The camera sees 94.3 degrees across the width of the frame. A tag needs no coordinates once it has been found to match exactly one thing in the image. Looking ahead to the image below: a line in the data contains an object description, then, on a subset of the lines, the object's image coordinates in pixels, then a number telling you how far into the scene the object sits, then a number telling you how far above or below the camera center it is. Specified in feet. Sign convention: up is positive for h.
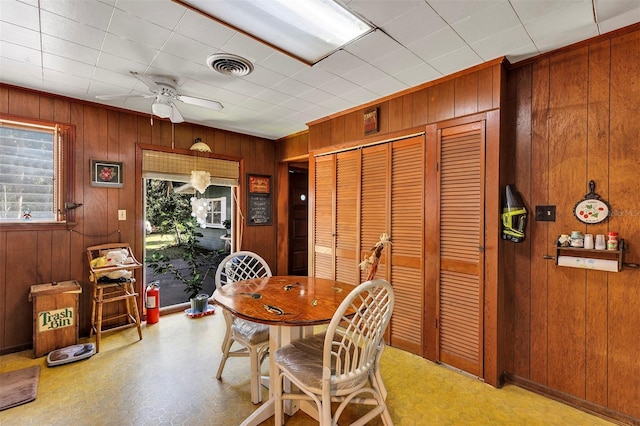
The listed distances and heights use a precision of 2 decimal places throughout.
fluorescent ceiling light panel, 5.37 +3.72
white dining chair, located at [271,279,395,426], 4.80 -2.80
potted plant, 12.42 -2.61
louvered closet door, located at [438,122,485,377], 7.80 -0.97
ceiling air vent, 7.16 +3.68
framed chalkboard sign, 14.83 +0.52
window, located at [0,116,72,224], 9.13 +1.23
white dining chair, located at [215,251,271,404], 6.74 -3.10
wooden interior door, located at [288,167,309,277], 16.60 -0.62
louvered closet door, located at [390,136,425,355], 9.07 -1.01
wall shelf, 6.24 -1.04
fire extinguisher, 11.46 -3.65
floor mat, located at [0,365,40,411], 6.72 -4.32
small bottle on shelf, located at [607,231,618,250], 6.23 -0.63
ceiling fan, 8.09 +3.32
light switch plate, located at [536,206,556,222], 7.22 -0.06
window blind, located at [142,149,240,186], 11.89 +1.87
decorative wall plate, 6.52 +0.06
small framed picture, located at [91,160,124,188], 10.55 +1.31
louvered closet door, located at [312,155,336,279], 11.79 -0.28
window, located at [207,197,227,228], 20.89 -0.15
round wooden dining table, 5.38 -1.95
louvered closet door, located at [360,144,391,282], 9.98 +0.33
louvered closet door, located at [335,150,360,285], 10.87 -0.22
